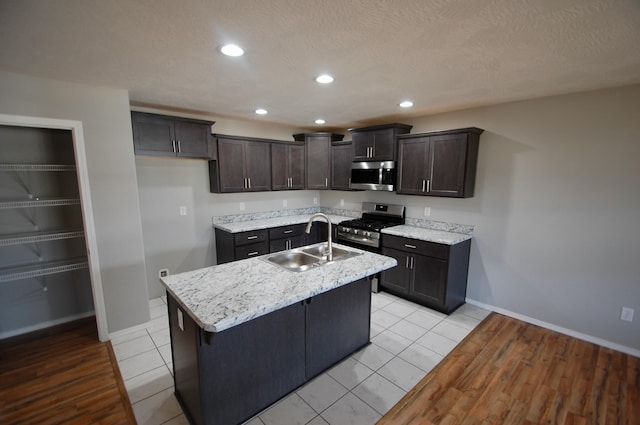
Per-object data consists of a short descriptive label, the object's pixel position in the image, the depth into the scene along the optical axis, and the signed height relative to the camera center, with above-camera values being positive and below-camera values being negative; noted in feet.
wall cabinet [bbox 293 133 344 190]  15.44 +1.06
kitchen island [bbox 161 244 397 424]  5.49 -3.41
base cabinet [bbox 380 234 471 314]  10.87 -3.75
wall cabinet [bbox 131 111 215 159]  10.45 +1.59
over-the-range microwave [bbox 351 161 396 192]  13.02 +0.13
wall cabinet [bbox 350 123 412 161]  12.75 +1.70
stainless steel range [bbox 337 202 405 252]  12.84 -2.22
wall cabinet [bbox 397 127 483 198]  10.84 +0.62
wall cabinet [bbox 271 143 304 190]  14.57 +0.59
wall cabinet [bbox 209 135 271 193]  12.82 +0.51
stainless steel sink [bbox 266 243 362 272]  8.34 -2.37
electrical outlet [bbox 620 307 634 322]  8.67 -4.13
